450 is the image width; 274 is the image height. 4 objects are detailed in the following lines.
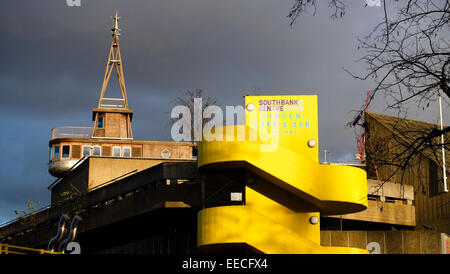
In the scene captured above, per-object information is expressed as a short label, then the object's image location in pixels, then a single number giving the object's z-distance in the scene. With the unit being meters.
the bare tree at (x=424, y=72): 11.67
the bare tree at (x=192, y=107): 55.38
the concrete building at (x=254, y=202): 32.78
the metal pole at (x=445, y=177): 42.93
